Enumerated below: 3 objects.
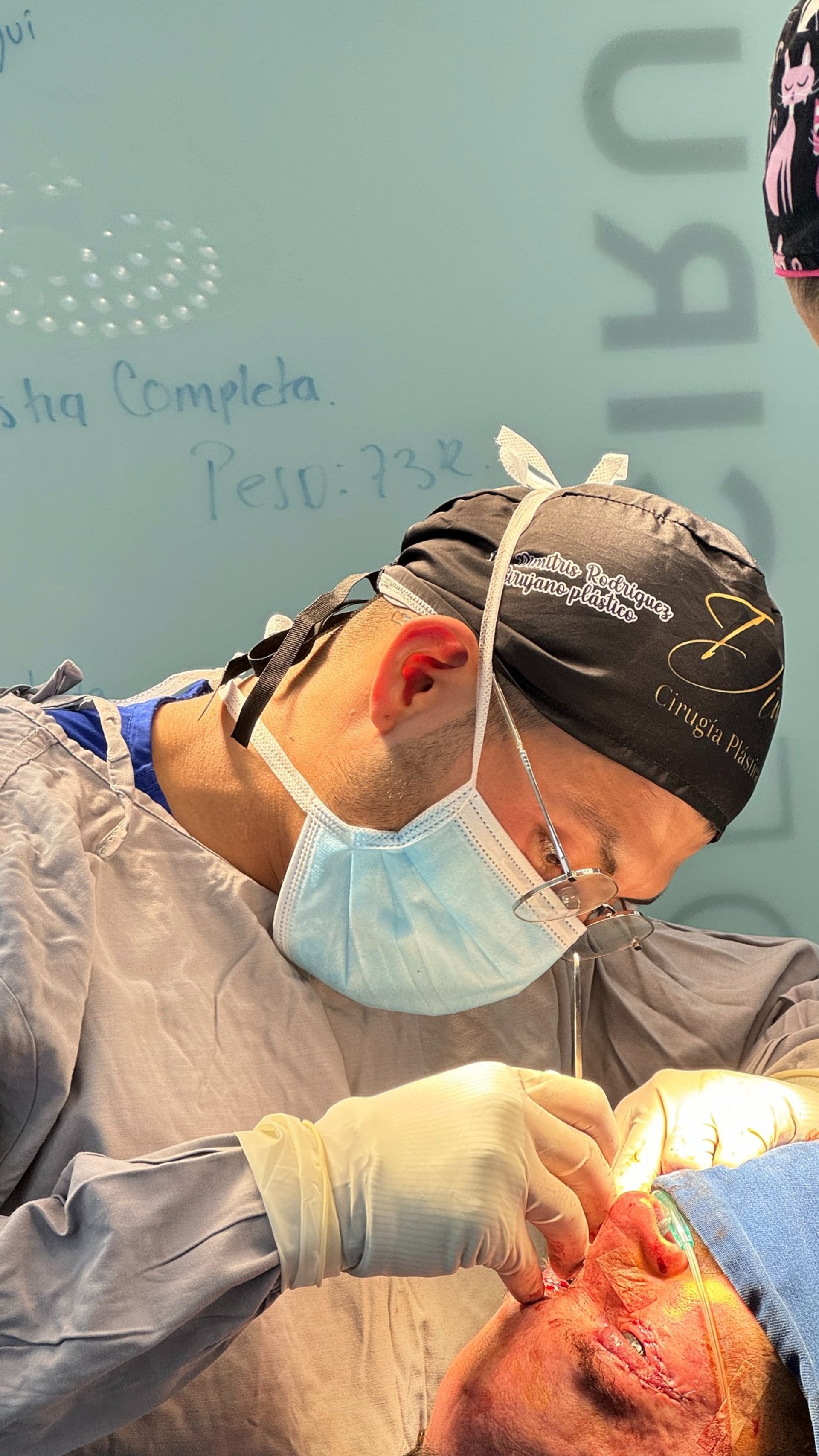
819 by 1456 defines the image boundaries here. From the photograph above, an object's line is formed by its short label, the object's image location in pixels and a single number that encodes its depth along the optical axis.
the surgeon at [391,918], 1.25
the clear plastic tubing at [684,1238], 1.15
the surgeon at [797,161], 1.18
